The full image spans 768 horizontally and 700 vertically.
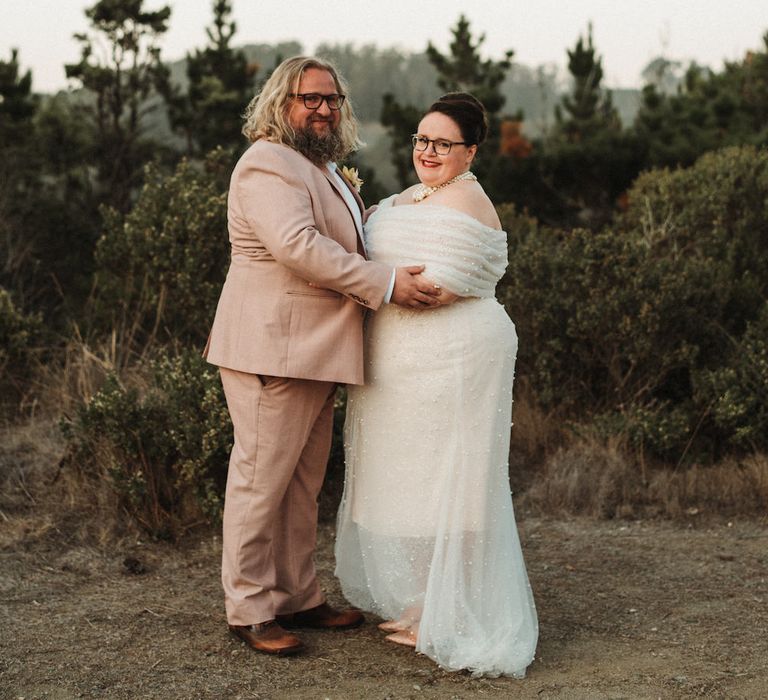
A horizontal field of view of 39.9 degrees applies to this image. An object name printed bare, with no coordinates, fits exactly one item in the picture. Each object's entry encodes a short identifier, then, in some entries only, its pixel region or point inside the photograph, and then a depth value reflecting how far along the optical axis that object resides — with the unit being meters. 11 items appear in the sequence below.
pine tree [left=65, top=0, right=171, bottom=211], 12.84
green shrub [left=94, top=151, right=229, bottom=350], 7.93
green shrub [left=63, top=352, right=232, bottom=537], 5.73
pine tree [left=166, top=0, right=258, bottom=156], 15.04
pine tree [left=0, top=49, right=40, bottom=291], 10.08
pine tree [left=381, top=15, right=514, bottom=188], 16.12
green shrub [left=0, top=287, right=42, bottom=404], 7.64
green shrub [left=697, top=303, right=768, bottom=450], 6.80
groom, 3.86
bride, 3.95
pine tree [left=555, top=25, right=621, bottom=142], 17.78
